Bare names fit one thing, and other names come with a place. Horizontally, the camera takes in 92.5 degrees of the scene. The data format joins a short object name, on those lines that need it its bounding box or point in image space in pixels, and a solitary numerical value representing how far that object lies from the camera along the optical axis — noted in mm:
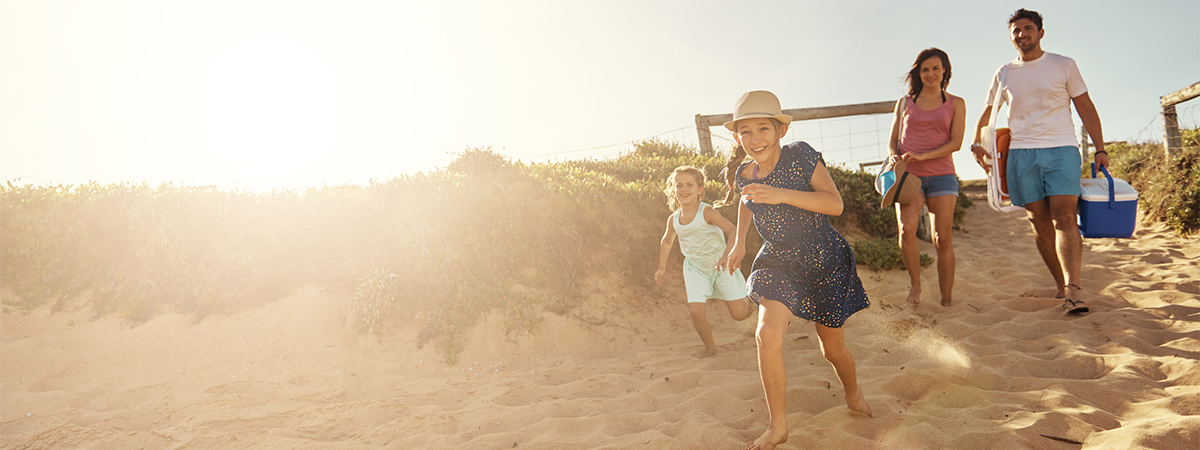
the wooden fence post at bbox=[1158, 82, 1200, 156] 8508
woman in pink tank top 4742
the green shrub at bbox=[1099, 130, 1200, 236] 7246
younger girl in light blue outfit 4652
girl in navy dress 2670
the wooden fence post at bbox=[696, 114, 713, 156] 10117
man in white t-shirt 4512
